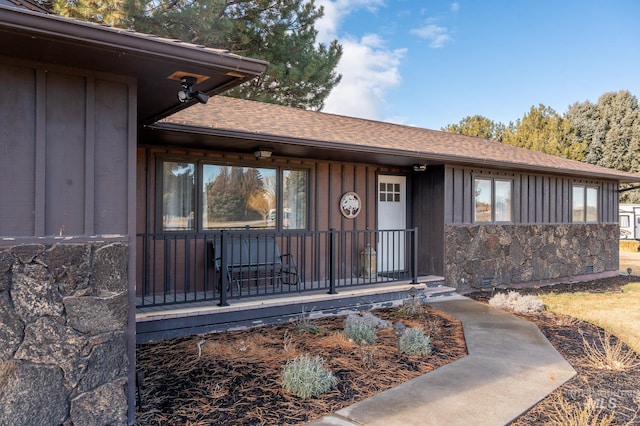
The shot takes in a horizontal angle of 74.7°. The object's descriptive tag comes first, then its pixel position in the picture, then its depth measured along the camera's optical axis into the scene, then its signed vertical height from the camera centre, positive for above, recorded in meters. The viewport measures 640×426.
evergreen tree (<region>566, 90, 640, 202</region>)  25.02 +5.27
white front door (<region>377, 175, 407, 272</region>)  7.98 +0.08
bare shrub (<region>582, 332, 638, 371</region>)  4.10 -1.46
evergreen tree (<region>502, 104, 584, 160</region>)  20.48 +4.11
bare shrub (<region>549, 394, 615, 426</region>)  2.86 -1.45
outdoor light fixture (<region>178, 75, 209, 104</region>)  3.05 +0.90
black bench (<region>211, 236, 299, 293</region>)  5.73 -0.67
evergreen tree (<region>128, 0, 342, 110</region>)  9.23 +4.47
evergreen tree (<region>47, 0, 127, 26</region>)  8.70 +4.29
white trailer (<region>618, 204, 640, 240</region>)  20.66 -0.31
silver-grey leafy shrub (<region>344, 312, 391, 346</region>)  4.69 -1.31
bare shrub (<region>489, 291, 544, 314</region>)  6.41 -1.37
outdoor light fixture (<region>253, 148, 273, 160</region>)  6.07 +0.91
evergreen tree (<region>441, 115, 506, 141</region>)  25.77 +5.57
